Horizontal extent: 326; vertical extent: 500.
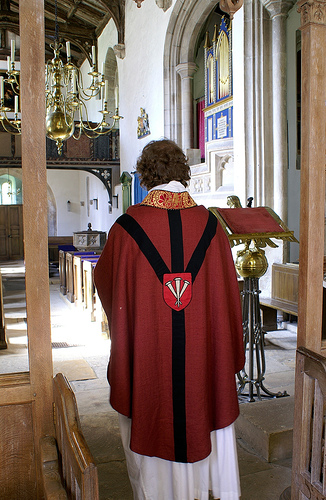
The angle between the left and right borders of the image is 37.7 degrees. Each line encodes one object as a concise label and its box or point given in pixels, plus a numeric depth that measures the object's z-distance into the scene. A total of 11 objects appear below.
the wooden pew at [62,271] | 8.28
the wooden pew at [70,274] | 7.35
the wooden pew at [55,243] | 13.48
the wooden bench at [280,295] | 4.74
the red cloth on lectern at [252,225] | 2.77
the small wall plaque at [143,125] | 10.02
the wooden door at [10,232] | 16.31
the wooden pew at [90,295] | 5.65
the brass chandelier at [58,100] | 5.62
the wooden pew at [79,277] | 6.45
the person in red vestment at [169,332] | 1.85
